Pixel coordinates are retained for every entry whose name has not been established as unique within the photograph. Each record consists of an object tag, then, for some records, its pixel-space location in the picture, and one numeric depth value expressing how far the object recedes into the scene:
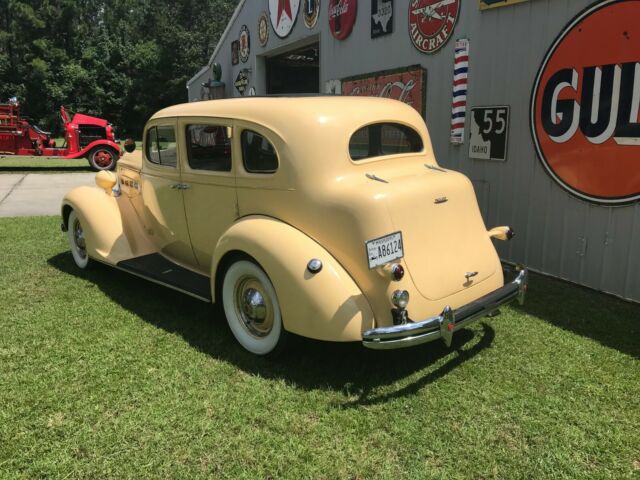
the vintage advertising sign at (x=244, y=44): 13.51
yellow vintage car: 3.20
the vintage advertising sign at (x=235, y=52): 14.28
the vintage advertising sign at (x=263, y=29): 12.24
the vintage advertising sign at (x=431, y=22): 6.59
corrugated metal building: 4.80
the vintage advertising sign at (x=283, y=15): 10.54
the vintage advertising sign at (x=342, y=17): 8.60
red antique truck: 16.44
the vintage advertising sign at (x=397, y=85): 7.24
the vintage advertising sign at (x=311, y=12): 9.70
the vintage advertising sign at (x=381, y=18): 7.73
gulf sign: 4.66
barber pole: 6.44
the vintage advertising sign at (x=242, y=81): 13.94
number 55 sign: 6.02
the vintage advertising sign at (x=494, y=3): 5.73
